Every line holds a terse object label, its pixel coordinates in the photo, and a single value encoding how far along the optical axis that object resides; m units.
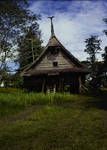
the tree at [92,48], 36.32
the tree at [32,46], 21.24
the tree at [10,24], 18.61
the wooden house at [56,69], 17.73
